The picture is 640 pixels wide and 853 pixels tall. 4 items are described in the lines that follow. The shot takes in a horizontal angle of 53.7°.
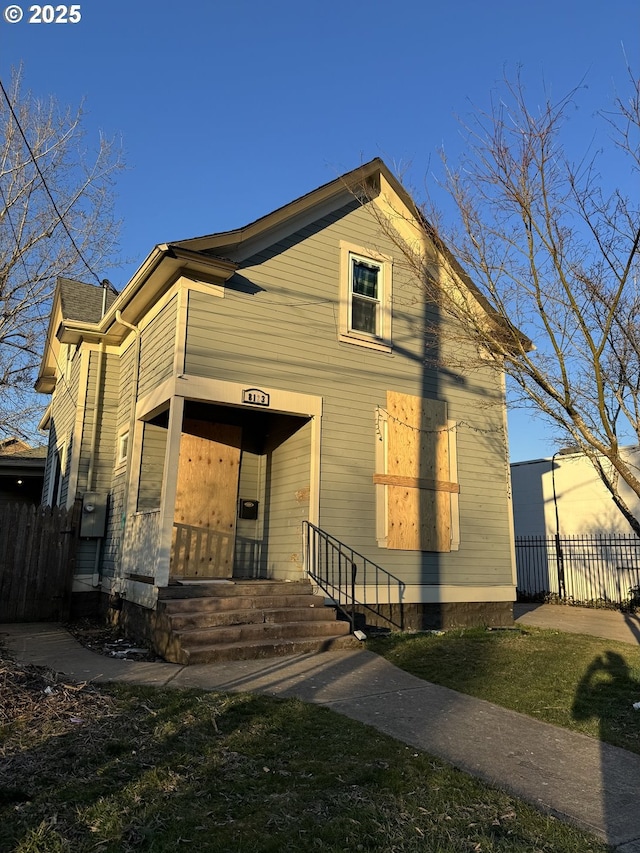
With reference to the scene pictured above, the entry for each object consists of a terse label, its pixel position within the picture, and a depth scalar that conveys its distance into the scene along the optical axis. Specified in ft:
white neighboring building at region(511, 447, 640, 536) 61.26
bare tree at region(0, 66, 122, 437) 51.93
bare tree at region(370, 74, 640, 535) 21.44
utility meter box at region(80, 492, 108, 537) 38.17
